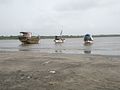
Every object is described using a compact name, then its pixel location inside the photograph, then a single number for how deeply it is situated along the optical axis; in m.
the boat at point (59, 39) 32.35
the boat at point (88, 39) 26.62
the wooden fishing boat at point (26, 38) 28.96
